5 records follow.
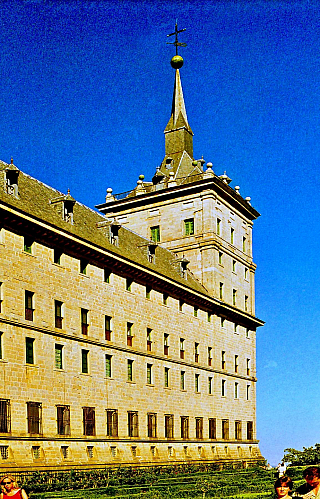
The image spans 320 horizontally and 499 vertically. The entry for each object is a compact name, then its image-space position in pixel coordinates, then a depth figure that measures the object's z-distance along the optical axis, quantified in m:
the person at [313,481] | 11.60
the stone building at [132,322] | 35.66
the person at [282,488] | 11.35
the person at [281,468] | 38.78
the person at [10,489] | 12.17
